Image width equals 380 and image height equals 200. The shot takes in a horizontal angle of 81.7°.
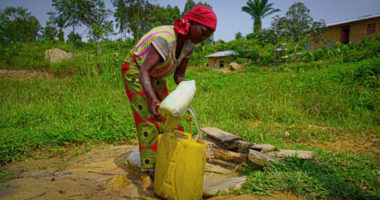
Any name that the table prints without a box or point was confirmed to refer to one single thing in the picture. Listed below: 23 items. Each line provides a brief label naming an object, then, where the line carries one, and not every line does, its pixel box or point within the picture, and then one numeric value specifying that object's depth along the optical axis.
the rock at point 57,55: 12.06
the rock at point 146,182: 1.83
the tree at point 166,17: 30.11
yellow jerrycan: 1.44
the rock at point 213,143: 2.77
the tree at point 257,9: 26.33
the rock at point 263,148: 2.30
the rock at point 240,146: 2.60
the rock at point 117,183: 1.85
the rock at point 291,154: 2.02
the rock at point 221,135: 2.68
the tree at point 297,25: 13.29
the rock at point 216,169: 2.20
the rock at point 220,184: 1.71
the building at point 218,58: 19.50
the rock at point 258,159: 1.90
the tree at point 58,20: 12.30
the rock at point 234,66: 14.39
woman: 1.61
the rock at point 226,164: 2.20
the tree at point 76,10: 11.52
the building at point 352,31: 14.34
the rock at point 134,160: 2.24
